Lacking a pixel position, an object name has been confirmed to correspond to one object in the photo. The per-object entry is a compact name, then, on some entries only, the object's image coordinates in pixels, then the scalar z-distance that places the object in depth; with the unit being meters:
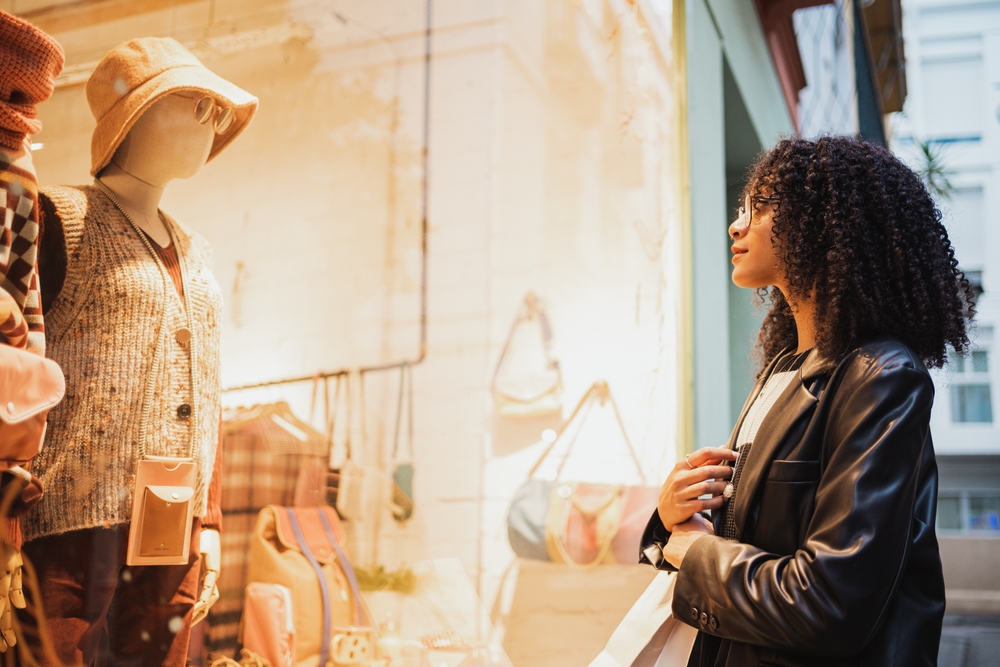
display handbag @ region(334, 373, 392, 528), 2.27
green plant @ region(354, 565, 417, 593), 2.26
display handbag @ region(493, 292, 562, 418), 2.88
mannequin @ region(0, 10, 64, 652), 1.07
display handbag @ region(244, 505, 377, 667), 1.91
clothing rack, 2.53
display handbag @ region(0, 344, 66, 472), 0.99
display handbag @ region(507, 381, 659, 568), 2.87
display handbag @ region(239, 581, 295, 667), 1.81
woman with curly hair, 1.15
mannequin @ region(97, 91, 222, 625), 1.39
